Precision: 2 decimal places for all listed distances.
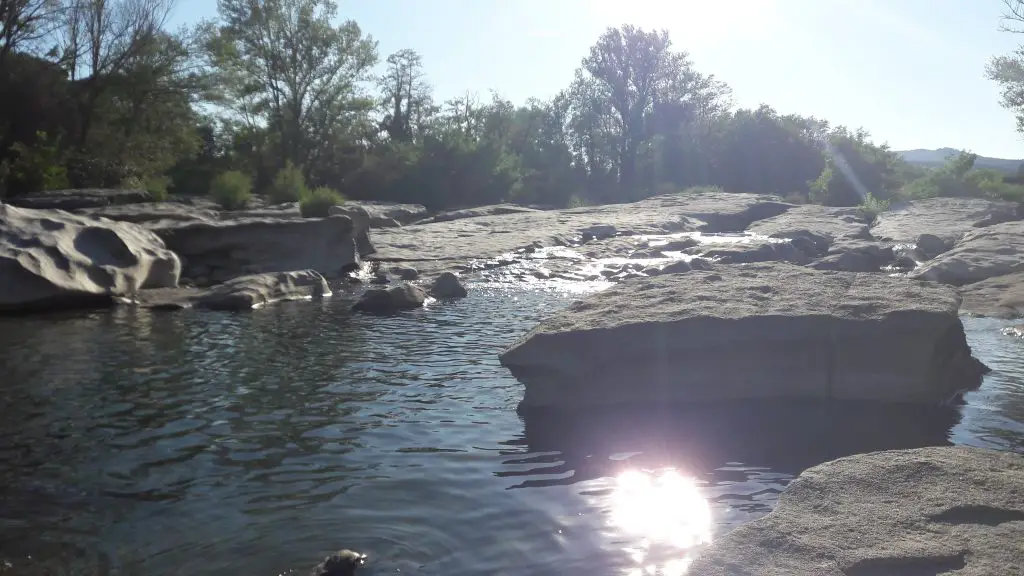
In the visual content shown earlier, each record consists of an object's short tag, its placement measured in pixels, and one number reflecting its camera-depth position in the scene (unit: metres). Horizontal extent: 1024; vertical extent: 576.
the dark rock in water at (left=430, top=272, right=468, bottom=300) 12.50
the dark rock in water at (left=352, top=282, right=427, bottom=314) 11.02
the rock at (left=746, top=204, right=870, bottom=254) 18.45
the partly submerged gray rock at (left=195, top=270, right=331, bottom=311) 11.36
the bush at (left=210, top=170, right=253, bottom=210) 18.84
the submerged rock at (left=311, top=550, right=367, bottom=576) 3.34
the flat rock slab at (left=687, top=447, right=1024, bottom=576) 2.88
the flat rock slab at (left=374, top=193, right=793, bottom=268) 17.41
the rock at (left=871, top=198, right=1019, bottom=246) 18.78
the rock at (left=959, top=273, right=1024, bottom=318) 10.12
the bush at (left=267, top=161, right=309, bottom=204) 21.09
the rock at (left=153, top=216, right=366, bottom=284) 14.34
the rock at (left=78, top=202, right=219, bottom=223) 15.42
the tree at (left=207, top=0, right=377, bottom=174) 33.53
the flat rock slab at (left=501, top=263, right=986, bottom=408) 5.52
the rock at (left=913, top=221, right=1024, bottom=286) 12.73
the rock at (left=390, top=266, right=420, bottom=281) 14.58
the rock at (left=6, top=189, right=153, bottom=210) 16.08
